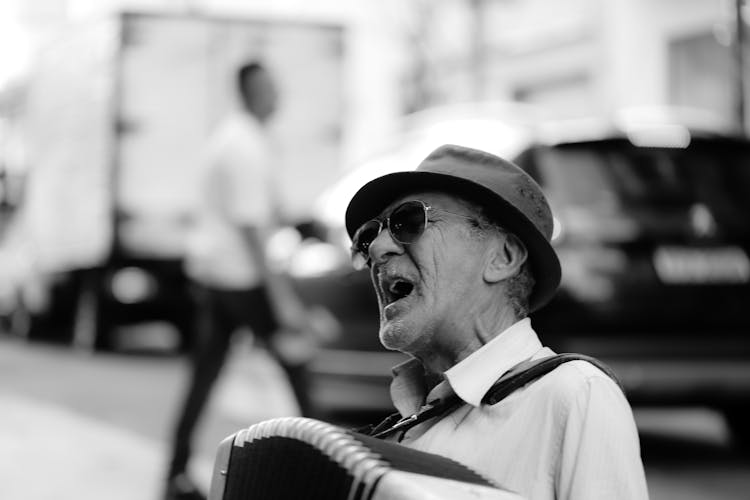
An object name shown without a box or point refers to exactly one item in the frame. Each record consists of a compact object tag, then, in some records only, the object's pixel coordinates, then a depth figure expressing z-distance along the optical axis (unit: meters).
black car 10.59
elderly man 3.44
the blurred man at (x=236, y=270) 9.92
